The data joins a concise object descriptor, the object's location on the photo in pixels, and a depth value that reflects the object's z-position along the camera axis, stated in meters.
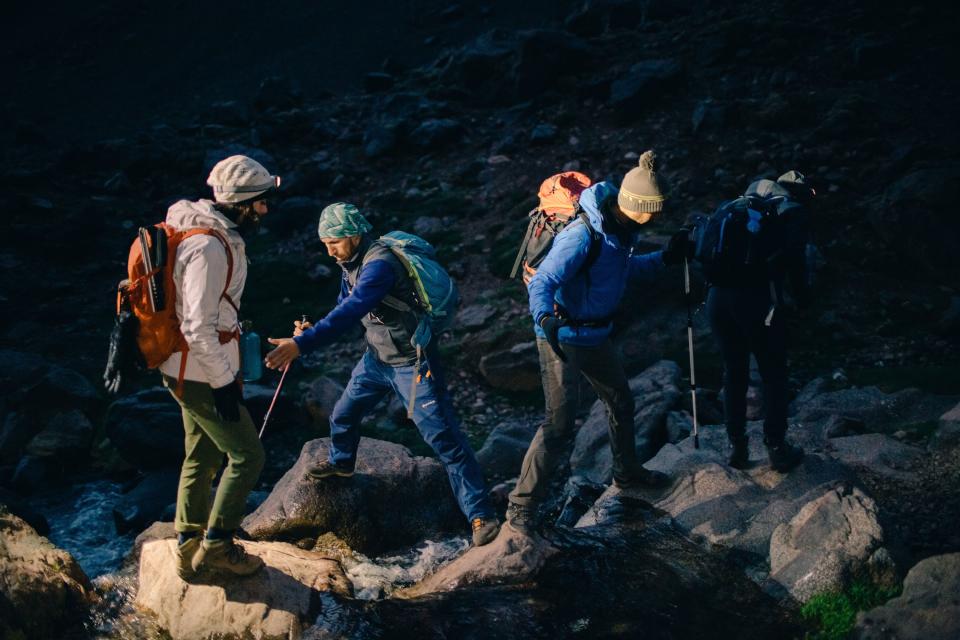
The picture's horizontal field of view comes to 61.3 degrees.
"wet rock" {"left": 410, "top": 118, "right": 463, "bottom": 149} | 21.53
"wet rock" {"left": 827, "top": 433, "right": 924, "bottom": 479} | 7.57
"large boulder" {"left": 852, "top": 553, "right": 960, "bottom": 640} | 4.78
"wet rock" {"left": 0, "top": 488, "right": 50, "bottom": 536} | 9.59
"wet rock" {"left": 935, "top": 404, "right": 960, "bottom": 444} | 7.59
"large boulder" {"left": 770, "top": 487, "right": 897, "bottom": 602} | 5.64
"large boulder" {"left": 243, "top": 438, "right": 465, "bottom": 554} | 7.10
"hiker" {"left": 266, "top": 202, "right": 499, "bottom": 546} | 5.91
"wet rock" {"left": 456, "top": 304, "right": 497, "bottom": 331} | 14.02
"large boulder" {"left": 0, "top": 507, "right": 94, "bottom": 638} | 5.52
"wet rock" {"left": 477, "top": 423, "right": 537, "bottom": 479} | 10.24
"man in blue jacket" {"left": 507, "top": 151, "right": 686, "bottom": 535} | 5.93
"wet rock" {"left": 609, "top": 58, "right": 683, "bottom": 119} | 20.12
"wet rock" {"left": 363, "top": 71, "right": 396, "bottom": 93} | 27.60
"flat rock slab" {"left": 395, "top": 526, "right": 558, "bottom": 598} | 6.09
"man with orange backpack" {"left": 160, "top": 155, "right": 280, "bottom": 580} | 4.89
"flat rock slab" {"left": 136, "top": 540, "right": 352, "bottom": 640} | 5.66
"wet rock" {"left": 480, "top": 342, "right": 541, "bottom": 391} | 12.53
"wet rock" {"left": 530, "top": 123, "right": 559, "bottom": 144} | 20.08
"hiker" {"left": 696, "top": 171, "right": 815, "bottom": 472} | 6.54
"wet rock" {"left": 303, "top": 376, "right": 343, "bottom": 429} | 12.19
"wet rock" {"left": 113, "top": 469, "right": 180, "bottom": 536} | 9.98
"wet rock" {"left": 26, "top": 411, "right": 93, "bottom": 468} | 11.75
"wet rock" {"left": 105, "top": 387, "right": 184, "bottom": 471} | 11.32
